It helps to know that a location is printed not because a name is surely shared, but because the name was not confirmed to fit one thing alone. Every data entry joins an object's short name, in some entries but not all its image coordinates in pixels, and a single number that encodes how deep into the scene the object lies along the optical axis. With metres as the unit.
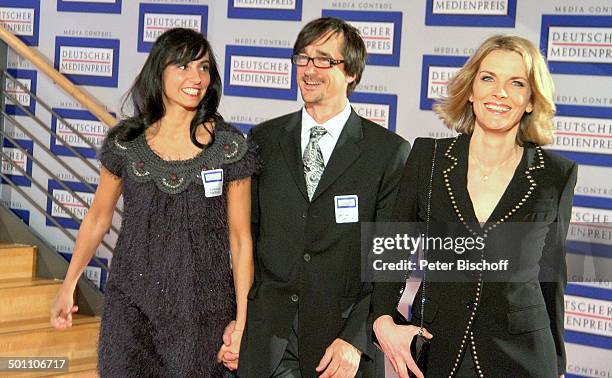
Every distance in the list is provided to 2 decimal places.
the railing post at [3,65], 7.02
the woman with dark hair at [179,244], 3.66
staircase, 5.55
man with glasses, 3.53
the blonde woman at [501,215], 2.94
